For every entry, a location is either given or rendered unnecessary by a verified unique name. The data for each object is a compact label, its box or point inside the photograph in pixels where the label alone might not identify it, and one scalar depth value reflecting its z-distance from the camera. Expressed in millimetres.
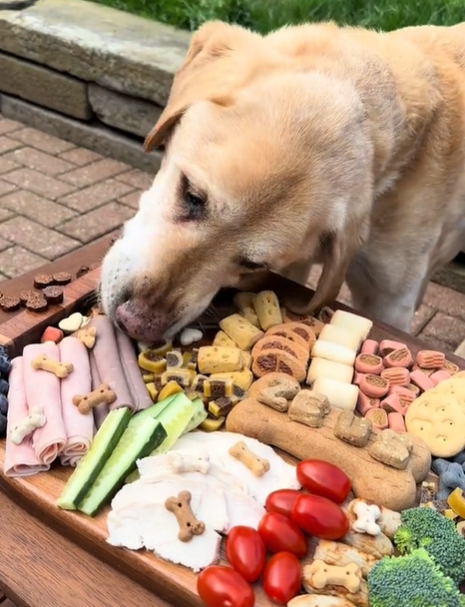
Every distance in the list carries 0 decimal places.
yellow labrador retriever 688
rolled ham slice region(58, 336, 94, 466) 578
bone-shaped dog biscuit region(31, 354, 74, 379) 625
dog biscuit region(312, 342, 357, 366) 684
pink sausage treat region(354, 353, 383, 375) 684
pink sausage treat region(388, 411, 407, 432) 638
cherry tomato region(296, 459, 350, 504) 563
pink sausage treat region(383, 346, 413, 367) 700
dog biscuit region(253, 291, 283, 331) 723
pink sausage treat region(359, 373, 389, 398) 665
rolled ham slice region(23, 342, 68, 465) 568
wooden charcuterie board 510
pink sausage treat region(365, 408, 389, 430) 637
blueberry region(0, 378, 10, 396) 626
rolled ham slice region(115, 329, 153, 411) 627
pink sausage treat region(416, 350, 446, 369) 706
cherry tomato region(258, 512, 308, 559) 528
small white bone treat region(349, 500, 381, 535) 542
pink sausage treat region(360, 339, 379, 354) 710
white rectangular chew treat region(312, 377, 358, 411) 650
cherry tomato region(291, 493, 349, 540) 536
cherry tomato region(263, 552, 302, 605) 500
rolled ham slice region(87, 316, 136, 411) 619
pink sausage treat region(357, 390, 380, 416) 658
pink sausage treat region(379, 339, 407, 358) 714
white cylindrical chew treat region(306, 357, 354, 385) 668
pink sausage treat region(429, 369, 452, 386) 687
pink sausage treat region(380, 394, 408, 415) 653
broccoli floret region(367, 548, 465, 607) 492
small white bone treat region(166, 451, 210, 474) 562
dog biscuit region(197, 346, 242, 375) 664
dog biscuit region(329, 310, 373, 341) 719
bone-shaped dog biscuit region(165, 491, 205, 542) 523
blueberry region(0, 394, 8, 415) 607
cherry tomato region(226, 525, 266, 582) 511
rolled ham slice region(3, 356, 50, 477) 568
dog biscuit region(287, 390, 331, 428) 610
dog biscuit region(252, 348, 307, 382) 670
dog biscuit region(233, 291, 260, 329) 732
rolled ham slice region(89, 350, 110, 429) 605
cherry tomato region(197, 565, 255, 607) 487
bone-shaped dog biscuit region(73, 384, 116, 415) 599
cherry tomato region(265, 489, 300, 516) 550
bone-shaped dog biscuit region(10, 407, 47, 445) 574
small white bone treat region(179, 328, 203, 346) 710
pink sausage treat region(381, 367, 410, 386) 681
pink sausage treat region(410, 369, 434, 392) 681
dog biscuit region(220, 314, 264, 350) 700
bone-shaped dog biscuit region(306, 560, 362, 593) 506
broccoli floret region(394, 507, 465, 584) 525
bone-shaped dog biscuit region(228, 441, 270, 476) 577
